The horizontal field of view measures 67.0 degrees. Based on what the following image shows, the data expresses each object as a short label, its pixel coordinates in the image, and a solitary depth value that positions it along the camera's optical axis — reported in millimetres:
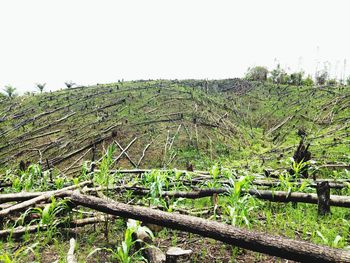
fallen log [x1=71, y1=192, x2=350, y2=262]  2141
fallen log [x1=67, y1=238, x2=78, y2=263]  2988
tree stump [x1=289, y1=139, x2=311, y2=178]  6941
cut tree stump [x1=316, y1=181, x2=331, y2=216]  4335
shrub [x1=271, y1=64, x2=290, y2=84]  42881
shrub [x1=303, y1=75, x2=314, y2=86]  40550
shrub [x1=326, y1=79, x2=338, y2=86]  41094
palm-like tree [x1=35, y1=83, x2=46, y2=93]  42819
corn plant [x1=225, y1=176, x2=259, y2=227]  3602
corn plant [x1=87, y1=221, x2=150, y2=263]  2832
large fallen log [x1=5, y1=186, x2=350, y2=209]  4383
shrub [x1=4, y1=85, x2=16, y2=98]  43019
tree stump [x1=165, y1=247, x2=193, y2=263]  2598
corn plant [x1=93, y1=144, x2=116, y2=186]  4096
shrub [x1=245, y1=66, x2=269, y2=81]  43788
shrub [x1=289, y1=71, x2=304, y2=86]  40872
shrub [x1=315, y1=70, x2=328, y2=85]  43609
